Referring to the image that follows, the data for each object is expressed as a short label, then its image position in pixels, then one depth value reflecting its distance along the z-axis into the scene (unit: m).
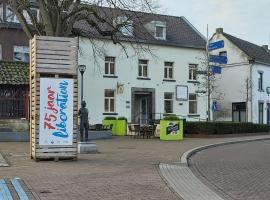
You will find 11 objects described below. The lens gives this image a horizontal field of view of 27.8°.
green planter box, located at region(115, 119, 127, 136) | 36.34
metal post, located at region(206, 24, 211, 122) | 40.22
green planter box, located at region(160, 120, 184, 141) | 31.29
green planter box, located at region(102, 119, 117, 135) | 36.69
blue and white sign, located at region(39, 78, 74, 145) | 16.28
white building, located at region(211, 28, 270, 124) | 51.47
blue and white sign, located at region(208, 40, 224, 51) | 32.41
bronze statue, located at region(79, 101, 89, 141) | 19.58
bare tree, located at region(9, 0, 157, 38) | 21.31
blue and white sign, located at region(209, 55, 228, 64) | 34.09
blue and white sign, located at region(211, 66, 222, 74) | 34.62
